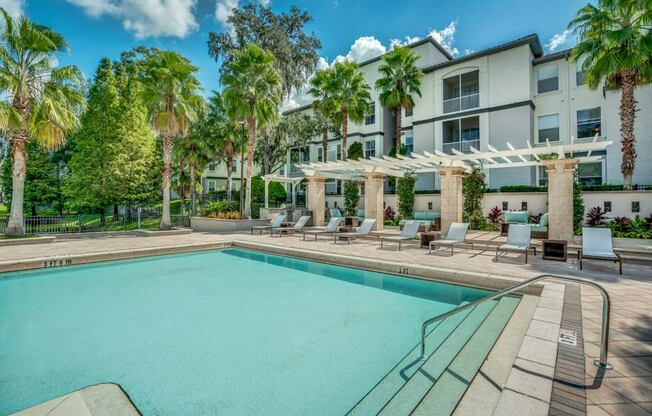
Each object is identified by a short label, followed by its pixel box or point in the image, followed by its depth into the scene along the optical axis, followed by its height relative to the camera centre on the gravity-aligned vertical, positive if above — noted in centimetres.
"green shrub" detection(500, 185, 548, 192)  1534 +80
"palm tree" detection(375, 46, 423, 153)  2008 +807
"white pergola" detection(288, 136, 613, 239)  1085 +141
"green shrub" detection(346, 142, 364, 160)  2502 +433
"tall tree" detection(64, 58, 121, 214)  2256 +389
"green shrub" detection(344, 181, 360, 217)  2122 +58
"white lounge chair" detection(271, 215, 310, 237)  1547 -112
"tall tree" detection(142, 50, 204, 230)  1577 +560
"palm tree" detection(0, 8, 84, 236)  1224 +469
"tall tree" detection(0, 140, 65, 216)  2559 +217
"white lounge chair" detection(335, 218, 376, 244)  1287 -106
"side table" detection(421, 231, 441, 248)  1136 -116
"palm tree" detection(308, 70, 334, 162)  2111 +776
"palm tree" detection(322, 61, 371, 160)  2092 +754
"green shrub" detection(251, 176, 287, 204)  2984 +133
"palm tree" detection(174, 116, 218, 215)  2434 +480
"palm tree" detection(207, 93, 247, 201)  2403 +589
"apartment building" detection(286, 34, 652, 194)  1752 +600
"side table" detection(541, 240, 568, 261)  883 -130
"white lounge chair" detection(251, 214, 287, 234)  1670 -81
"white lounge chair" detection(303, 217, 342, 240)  1445 -98
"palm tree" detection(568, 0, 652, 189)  1187 +607
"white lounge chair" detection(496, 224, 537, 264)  890 -99
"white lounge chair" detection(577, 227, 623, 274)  777 -103
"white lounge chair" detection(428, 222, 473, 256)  1033 -105
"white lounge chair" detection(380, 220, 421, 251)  1125 -101
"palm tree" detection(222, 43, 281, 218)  1830 +692
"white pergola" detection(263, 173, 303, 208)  2031 +180
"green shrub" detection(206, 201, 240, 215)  2050 -4
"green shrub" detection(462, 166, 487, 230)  1563 +29
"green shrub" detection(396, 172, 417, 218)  1770 +64
